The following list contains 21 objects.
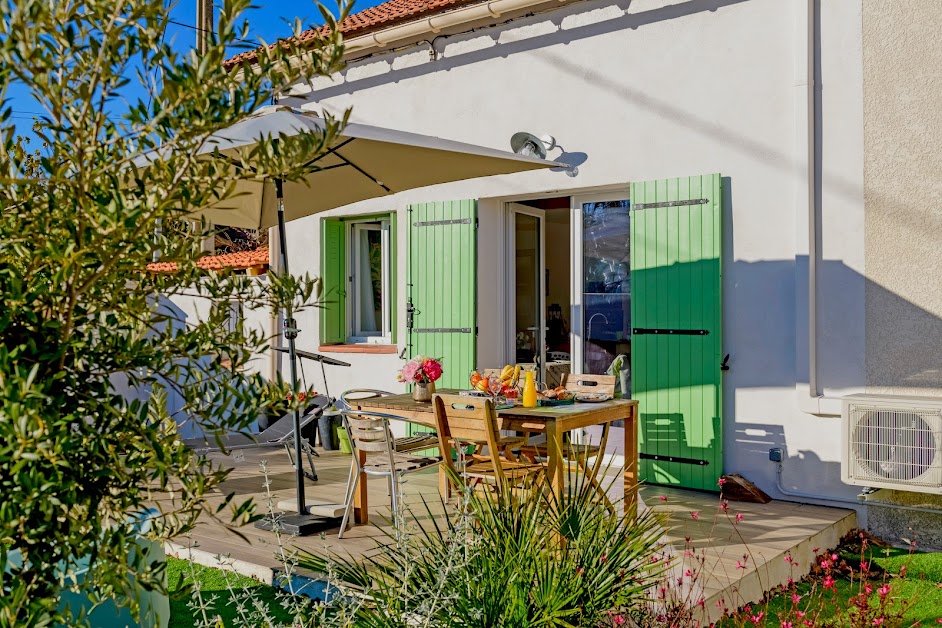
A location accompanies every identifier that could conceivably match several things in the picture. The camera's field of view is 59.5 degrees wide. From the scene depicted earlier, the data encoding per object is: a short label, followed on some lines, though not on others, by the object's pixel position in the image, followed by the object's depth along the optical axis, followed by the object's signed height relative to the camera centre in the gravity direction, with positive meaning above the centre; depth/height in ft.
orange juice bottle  16.19 -1.39
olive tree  3.90 +0.39
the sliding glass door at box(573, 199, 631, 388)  22.49 +1.18
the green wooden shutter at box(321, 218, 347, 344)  28.43 +1.92
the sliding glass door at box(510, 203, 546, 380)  25.75 +1.04
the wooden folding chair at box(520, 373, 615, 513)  17.17 -1.48
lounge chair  22.57 -3.10
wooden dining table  14.61 -1.79
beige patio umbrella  14.46 +3.31
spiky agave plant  8.14 -2.64
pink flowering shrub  9.54 -4.13
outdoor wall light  22.84 +5.04
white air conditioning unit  16.07 -2.37
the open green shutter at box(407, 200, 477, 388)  24.38 +1.24
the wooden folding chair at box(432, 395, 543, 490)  14.20 -1.90
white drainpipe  18.49 +3.20
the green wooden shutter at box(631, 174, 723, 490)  19.81 -0.05
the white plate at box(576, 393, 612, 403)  17.25 -1.53
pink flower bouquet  17.66 -0.98
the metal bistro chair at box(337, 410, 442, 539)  15.24 -2.33
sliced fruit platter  17.08 -1.21
